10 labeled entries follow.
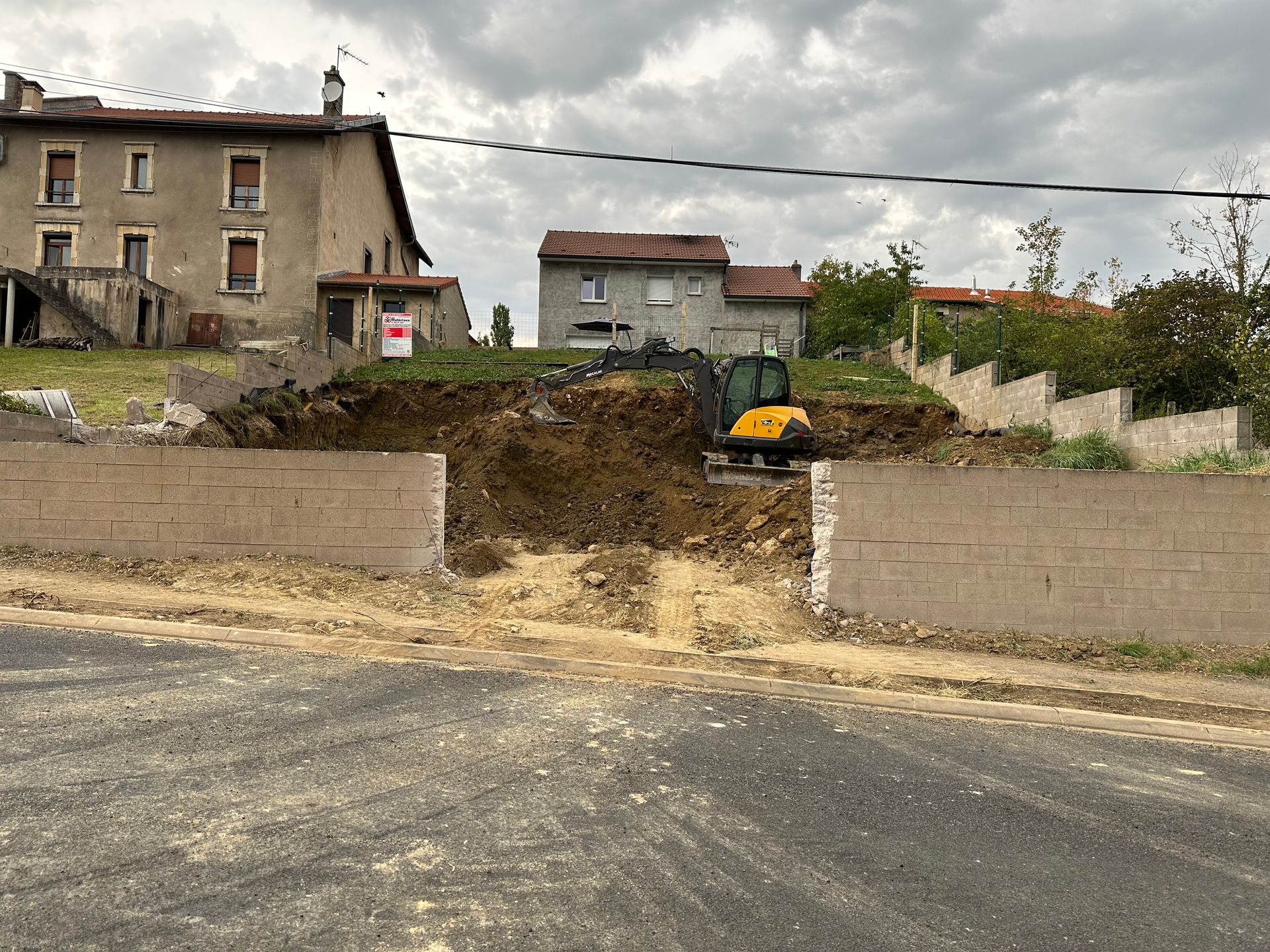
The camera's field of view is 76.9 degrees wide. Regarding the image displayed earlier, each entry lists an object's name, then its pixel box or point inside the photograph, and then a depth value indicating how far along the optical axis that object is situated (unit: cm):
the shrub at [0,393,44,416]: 1323
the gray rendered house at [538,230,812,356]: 3912
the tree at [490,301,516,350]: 4344
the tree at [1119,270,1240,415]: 1642
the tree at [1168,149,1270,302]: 1680
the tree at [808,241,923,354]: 4062
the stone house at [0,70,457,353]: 3066
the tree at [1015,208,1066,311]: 2894
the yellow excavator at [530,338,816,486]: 1688
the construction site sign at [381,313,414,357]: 2738
